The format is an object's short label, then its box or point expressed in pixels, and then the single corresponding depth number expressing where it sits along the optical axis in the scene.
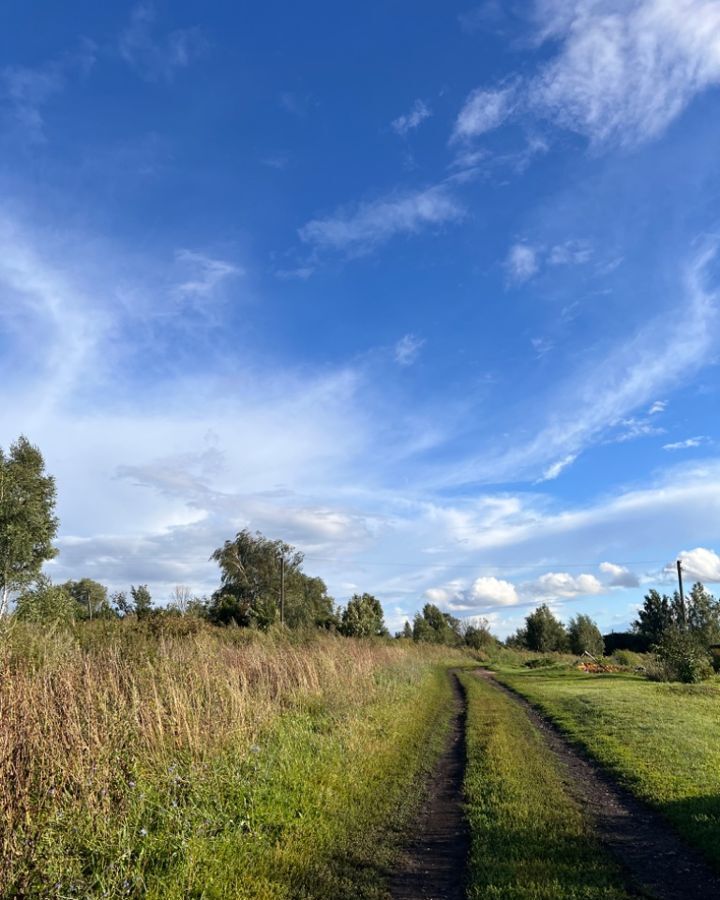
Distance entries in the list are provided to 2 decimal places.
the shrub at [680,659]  27.86
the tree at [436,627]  82.49
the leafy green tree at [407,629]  90.75
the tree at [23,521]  31.50
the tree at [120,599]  48.97
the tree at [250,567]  69.50
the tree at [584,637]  64.69
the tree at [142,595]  76.26
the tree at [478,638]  75.50
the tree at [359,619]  56.83
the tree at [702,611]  47.06
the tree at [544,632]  71.56
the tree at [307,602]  65.06
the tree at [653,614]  54.72
